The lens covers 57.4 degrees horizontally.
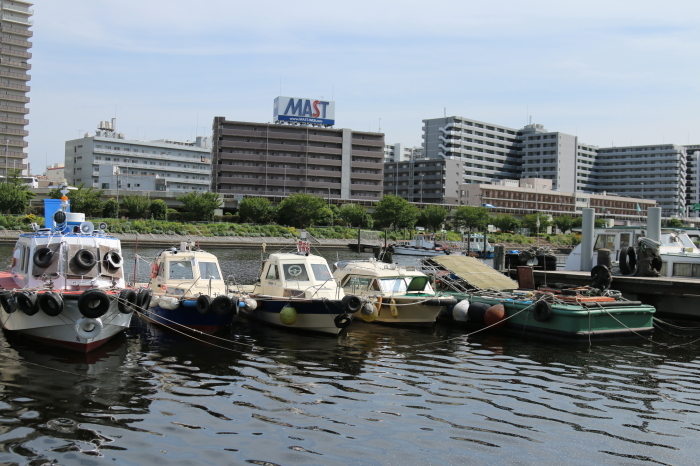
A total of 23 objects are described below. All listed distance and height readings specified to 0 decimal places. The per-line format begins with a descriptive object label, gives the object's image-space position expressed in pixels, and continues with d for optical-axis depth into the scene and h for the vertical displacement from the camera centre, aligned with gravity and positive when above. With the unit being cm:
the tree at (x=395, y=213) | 12269 +463
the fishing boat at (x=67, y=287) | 1778 -181
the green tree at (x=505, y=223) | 14138 +393
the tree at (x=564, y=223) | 15500 +464
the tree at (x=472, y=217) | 13475 +475
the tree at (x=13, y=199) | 9319 +403
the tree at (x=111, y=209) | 10419 +327
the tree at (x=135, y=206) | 10650 +407
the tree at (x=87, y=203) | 9931 +404
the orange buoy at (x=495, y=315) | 2383 -280
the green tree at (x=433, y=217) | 13425 +451
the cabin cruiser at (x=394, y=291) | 2486 -220
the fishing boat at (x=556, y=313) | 2194 -256
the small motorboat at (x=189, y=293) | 2088 -212
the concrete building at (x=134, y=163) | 13888 +1541
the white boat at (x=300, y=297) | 2178 -223
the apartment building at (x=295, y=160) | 14050 +1689
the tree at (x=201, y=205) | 11138 +463
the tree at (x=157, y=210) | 10925 +342
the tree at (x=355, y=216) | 12450 +394
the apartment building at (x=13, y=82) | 12681 +2879
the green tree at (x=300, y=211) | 11762 +438
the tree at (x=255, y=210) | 11675 +423
